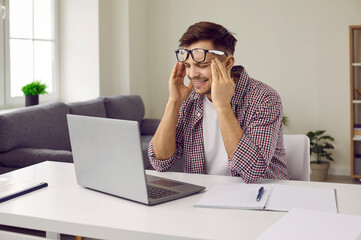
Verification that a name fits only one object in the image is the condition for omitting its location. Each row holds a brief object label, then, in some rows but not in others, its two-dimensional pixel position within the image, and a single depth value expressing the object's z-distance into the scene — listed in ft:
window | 14.06
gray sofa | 10.91
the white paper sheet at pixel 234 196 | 4.74
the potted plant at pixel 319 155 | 16.29
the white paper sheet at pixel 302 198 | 4.68
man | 6.04
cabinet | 15.55
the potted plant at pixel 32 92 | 13.79
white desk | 4.11
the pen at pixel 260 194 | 4.86
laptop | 4.73
